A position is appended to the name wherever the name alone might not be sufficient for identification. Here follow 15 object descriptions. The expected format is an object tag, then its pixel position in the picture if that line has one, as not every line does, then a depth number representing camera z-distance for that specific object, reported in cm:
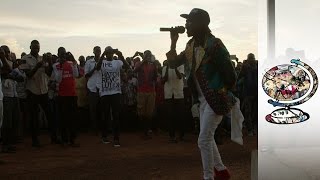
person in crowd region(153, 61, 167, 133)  721
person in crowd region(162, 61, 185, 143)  649
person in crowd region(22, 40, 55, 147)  564
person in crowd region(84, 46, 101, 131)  649
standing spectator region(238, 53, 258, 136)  713
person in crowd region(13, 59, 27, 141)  562
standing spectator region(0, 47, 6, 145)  498
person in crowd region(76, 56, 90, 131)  719
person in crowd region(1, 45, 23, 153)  540
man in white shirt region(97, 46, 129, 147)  599
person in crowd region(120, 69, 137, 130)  739
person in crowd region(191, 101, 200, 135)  701
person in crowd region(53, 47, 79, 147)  588
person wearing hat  336
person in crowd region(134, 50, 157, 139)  659
